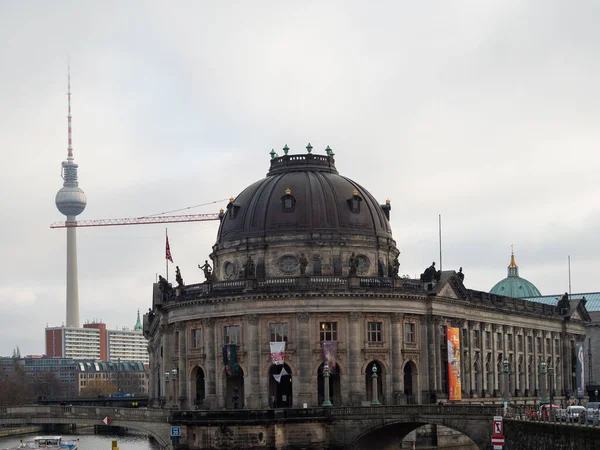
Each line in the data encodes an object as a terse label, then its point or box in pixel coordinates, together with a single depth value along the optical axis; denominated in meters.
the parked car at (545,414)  85.72
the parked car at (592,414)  74.38
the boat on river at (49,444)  123.46
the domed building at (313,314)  120.88
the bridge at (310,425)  99.12
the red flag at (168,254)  146.26
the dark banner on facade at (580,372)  171.62
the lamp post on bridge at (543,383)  110.14
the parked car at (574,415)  78.11
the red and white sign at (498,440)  80.88
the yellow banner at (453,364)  130.00
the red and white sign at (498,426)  81.12
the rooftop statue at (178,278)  130.75
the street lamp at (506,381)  106.25
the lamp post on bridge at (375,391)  115.00
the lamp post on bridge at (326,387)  111.03
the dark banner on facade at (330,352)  120.06
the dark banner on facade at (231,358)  121.69
